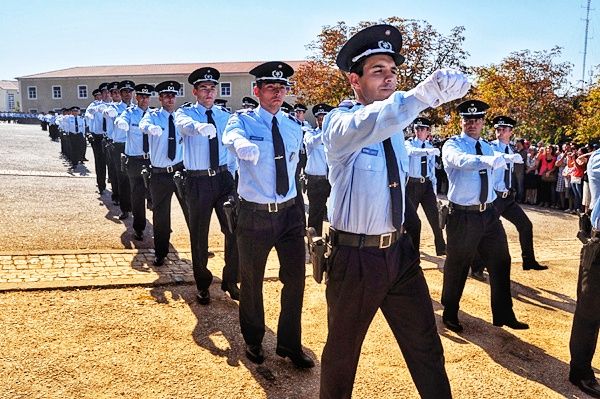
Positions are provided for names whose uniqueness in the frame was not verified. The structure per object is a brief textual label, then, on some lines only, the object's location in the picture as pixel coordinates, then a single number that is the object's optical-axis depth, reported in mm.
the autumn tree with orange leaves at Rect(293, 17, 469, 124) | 23094
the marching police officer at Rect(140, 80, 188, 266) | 6797
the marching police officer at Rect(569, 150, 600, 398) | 3955
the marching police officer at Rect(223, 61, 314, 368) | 4363
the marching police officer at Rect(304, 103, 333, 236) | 8570
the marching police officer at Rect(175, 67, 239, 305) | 5688
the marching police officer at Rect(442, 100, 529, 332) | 5309
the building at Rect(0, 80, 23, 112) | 104750
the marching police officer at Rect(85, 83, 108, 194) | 12539
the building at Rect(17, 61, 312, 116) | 57844
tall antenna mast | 36053
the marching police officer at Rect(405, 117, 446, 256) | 8969
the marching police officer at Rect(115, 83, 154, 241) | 8359
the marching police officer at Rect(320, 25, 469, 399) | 2895
